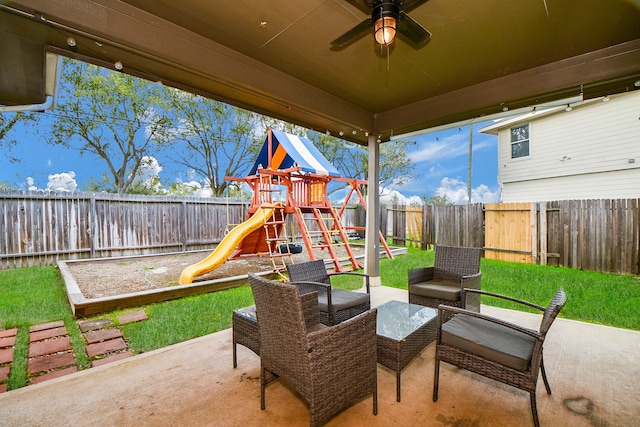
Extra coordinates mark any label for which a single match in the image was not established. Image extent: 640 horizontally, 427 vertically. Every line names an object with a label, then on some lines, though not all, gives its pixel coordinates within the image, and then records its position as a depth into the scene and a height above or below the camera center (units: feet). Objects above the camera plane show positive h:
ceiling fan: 6.22 +4.25
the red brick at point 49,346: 8.49 -4.06
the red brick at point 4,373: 7.20 -4.09
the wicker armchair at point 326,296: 8.68 -2.82
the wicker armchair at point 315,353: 5.00 -2.66
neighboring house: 23.16 +5.19
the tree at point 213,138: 37.29 +10.71
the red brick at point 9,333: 9.54 -3.98
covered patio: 6.04 +4.42
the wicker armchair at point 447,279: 9.55 -2.59
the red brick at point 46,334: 9.37 -4.03
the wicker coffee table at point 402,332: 6.55 -3.13
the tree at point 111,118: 29.81 +10.89
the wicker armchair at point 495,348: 5.34 -2.83
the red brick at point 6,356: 8.03 -4.06
